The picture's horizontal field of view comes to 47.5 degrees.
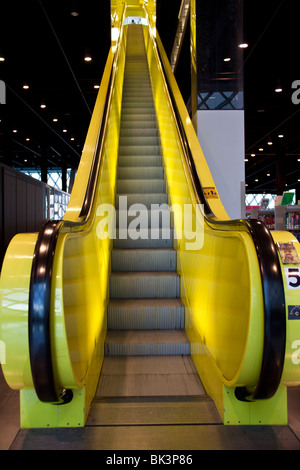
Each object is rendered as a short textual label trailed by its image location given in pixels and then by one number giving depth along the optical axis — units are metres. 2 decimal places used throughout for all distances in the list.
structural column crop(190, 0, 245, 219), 5.03
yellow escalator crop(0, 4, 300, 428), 1.64
